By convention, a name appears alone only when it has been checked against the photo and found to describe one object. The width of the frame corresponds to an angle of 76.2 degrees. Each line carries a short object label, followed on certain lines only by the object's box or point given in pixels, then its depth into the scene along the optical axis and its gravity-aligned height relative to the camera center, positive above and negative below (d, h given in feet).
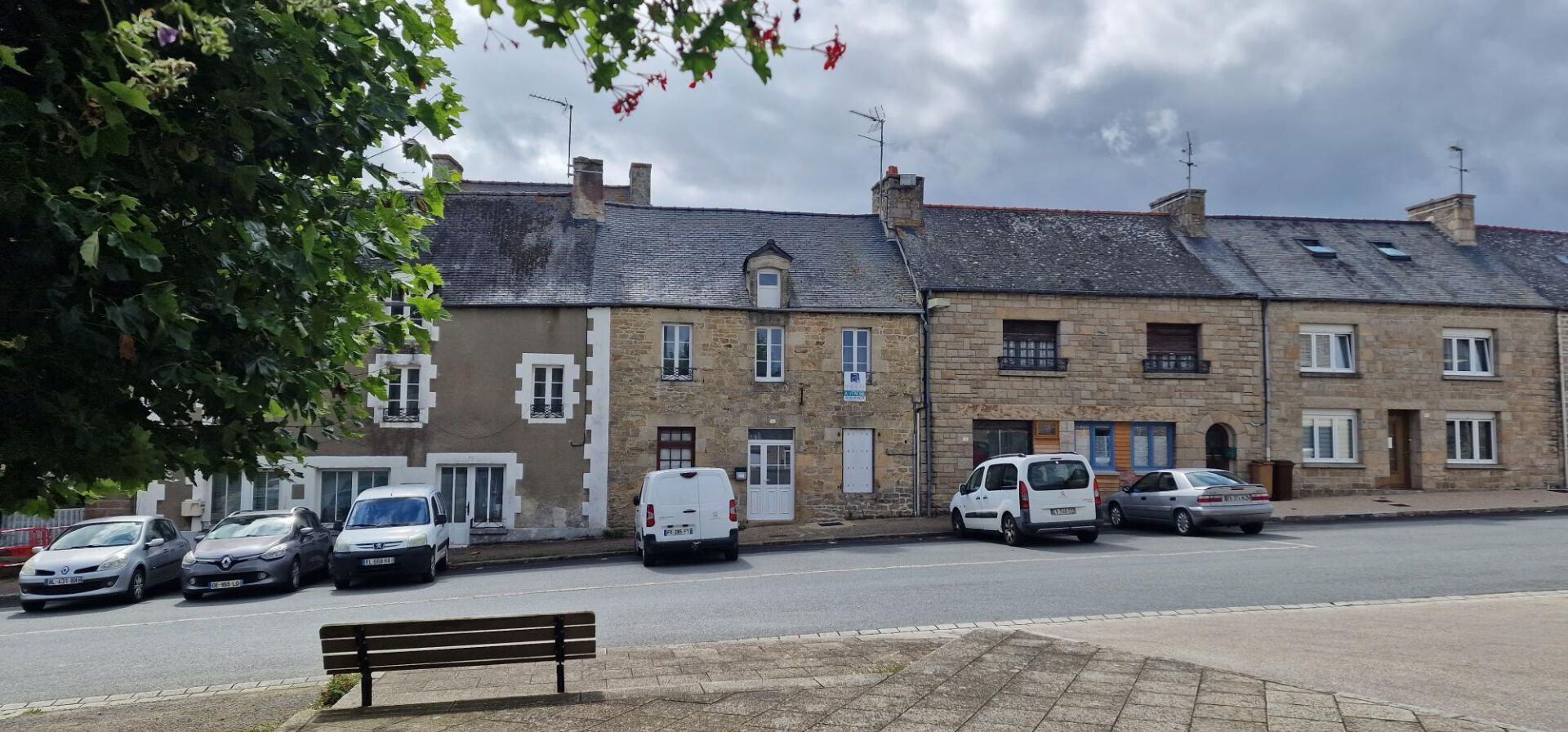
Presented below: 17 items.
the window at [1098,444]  75.97 -1.23
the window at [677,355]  71.26 +5.05
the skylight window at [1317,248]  86.89 +15.87
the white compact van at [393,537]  48.52 -5.60
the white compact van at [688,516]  52.47 -4.80
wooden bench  21.02 -4.68
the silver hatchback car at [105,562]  46.14 -6.75
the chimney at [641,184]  100.22 +24.23
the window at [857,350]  73.72 +5.67
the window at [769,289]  73.41 +10.08
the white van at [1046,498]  55.31 -3.91
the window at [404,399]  68.44 +1.71
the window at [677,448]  71.15 -1.58
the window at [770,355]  72.74 +5.18
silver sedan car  58.44 -4.29
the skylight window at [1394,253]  87.71 +15.58
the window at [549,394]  69.41 +2.15
